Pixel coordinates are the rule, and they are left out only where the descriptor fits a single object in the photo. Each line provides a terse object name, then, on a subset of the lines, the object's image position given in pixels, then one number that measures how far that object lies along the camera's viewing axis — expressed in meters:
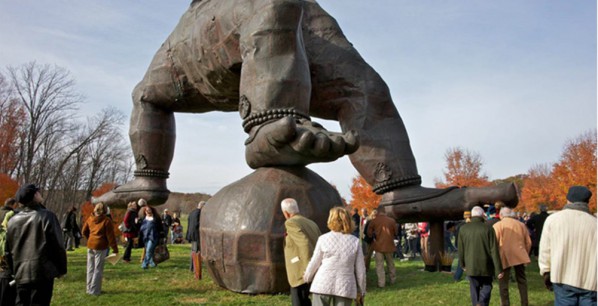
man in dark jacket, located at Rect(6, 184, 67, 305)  4.22
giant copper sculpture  5.86
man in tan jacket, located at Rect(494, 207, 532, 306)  6.47
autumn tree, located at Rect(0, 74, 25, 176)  25.58
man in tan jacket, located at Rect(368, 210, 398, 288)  8.30
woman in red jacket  10.12
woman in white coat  3.86
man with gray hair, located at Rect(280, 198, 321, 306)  4.34
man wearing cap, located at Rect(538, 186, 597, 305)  4.00
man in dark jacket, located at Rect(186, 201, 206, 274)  8.19
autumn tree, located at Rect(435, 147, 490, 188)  36.56
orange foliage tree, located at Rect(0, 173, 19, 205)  22.48
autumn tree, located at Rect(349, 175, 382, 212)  35.97
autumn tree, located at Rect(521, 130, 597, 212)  33.88
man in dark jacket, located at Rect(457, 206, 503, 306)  5.84
